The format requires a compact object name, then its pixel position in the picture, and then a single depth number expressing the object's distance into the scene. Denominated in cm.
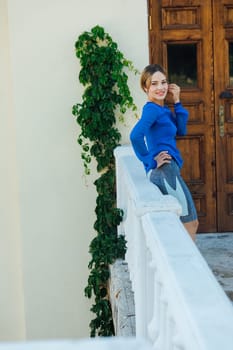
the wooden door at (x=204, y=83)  627
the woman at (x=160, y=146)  437
